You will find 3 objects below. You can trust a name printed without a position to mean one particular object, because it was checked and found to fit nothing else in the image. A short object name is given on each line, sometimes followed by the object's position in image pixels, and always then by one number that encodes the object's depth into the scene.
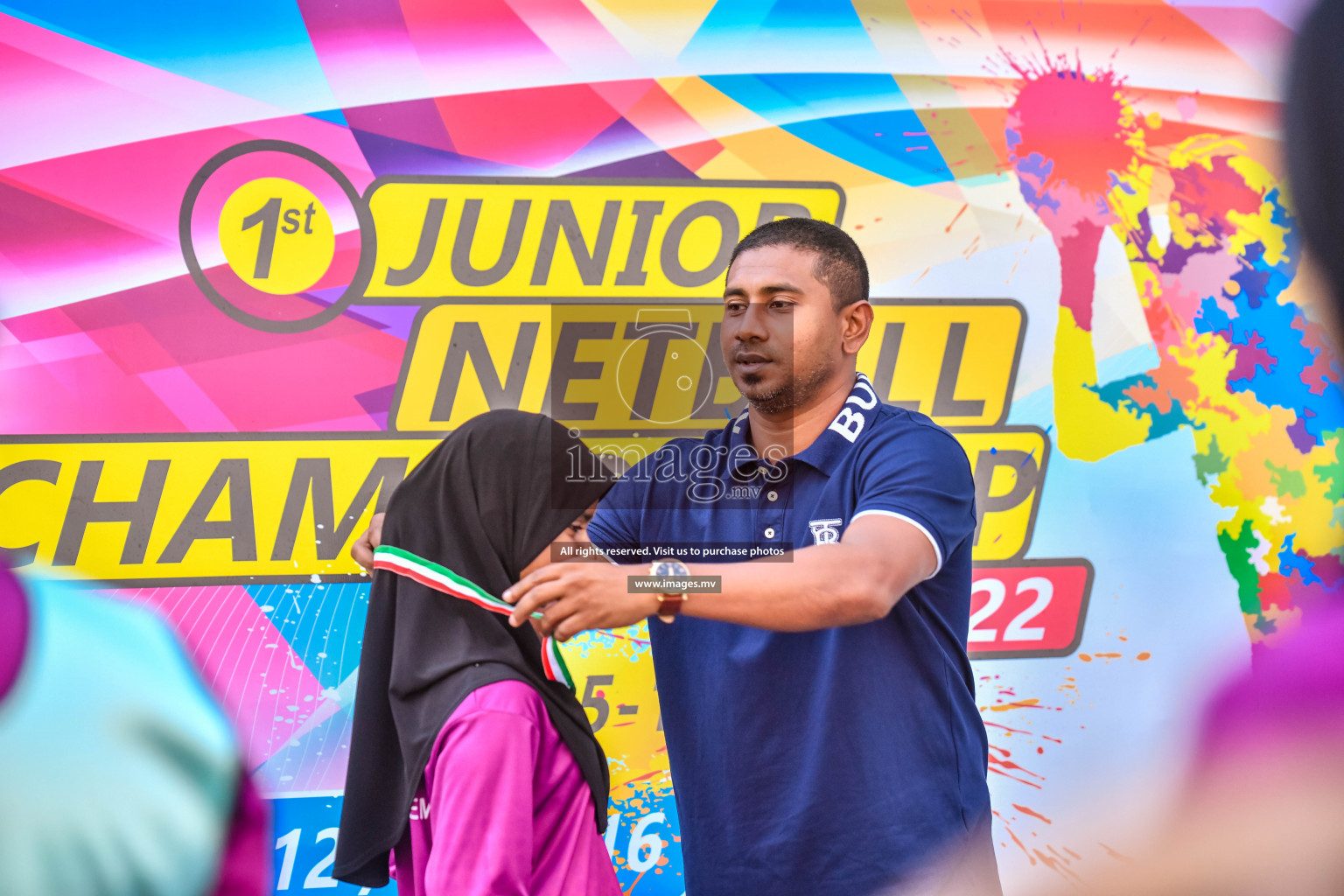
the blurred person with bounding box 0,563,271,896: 1.74
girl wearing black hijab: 4.06
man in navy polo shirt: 4.04
